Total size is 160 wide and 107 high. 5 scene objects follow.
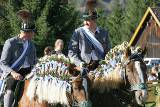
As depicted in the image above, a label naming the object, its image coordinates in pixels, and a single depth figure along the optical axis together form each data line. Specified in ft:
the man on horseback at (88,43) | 33.76
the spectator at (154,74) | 84.36
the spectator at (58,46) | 45.46
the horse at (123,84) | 30.30
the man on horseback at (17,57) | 32.50
